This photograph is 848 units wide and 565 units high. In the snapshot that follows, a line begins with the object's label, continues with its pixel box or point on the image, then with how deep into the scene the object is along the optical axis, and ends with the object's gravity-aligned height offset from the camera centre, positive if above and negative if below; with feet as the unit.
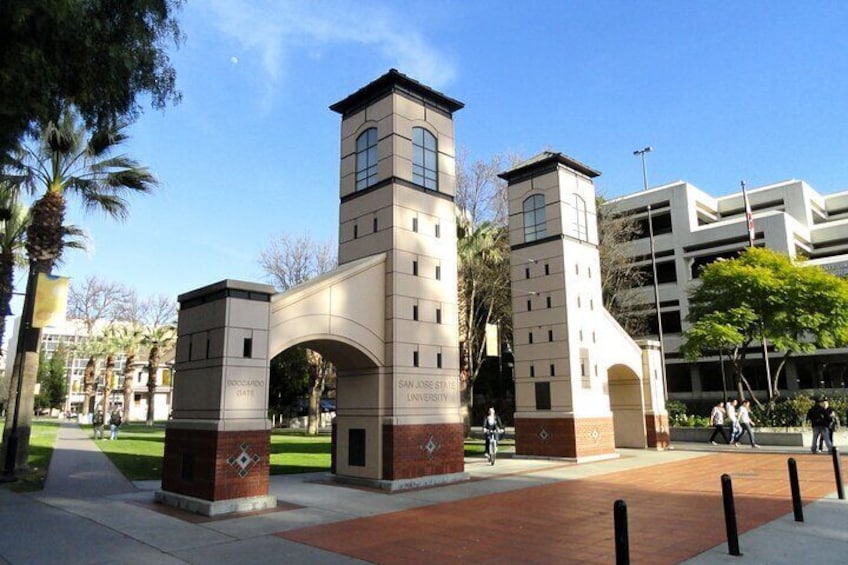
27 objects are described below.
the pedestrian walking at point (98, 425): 110.38 -3.41
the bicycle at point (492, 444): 63.77 -4.54
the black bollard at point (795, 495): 31.24 -5.13
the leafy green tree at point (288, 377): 146.61 +6.65
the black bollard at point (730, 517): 25.20 -4.98
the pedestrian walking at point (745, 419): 79.52 -2.91
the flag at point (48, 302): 51.37 +8.93
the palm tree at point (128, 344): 171.63 +17.54
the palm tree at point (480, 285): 98.12 +20.36
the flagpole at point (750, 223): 113.09 +33.24
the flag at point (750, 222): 113.49 +33.42
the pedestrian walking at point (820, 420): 65.98 -2.63
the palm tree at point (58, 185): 54.13 +21.78
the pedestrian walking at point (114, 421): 100.22 -2.39
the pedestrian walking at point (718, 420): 84.33 -3.13
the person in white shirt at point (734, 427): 81.30 -3.98
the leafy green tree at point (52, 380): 298.76 +13.47
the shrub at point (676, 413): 100.85 -2.53
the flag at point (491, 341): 77.30 +7.63
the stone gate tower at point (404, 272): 48.80 +11.31
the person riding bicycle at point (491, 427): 63.82 -2.77
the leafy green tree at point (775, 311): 95.38 +13.60
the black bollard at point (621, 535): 18.88 -4.33
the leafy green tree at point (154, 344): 164.14 +17.05
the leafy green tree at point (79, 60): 26.32 +16.62
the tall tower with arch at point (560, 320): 69.41 +9.53
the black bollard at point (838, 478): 38.11 -5.19
